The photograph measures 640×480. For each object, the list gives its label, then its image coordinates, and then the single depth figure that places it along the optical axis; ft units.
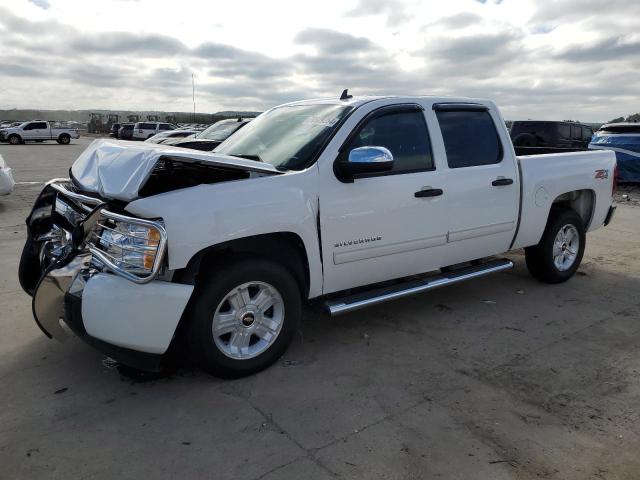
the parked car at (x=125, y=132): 139.64
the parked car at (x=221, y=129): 43.89
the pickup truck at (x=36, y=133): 135.33
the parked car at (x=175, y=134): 71.05
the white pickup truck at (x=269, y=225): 10.73
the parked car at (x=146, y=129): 133.28
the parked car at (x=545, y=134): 54.85
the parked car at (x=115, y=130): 154.13
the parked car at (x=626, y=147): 46.16
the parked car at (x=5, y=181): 34.01
